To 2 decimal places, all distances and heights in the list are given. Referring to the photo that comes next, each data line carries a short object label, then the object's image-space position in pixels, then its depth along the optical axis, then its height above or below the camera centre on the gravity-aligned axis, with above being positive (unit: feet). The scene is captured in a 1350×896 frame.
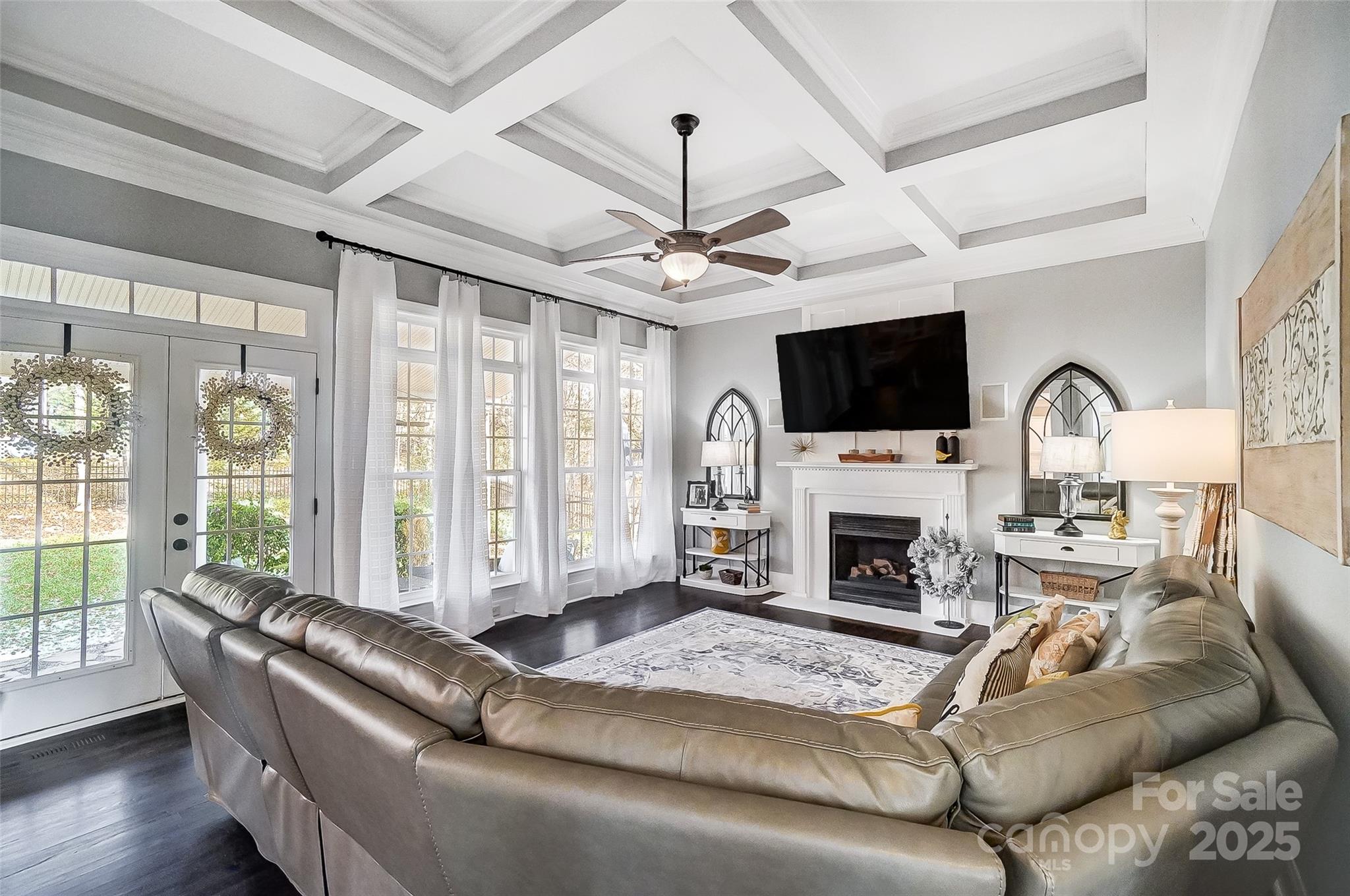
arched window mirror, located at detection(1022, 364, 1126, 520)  14.47 +0.83
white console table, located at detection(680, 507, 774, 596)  19.21 -2.94
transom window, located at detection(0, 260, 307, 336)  9.60 +2.73
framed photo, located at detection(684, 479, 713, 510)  20.84 -1.18
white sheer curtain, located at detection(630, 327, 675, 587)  20.48 -0.39
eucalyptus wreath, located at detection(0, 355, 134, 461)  9.43 +0.82
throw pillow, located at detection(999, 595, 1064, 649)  7.09 -1.89
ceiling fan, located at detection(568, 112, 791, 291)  9.93 +3.60
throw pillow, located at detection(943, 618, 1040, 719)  5.27 -1.87
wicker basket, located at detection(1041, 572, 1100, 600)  13.90 -2.80
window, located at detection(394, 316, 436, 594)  14.42 +0.12
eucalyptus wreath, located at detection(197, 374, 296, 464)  11.36 +0.77
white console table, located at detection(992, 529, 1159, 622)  13.10 -1.99
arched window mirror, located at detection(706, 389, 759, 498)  20.33 +0.84
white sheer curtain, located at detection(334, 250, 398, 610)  12.93 +0.55
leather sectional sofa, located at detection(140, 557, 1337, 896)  2.90 -1.68
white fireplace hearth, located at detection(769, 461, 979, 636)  16.34 -1.27
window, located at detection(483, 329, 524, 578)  16.47 +0.45
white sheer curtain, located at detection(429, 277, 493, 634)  14.62 -0.27
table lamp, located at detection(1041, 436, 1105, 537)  13.67 +0.06
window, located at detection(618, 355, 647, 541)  20.58 +1.03
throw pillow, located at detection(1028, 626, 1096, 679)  6.06 -1.92
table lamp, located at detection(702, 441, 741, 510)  19.66 +0.17
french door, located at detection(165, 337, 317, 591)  11.11 -0.51
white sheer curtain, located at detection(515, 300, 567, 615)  16.66 -0.57
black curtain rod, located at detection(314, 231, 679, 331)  12.90 +4.53
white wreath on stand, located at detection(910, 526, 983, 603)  15.64 -2.57
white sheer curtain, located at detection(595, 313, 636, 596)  18.98 -0.14
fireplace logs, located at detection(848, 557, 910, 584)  17.58 -3.16
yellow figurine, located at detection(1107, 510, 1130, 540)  13.57 -1.42
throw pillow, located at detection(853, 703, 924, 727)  4.93 -2.02
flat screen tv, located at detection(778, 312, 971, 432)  16.19 +2.28
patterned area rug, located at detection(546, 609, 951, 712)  11.53 -4.18
